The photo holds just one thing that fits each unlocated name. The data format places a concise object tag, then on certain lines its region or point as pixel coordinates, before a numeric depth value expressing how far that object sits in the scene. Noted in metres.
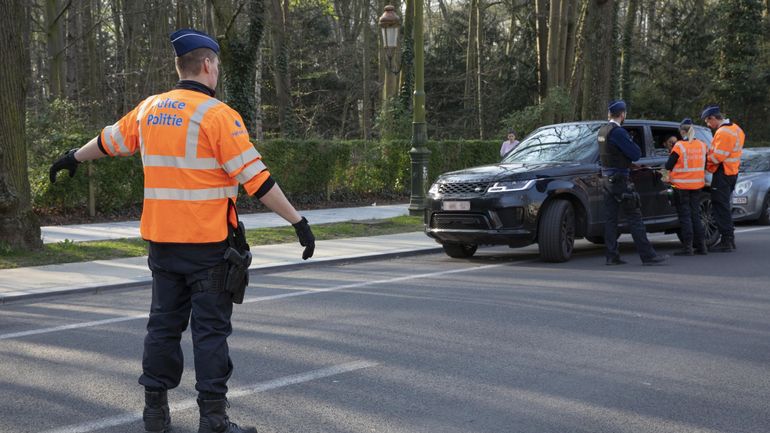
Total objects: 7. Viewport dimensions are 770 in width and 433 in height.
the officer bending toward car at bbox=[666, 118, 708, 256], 11.02
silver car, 15.87
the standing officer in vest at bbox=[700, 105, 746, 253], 11.52
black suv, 10.10
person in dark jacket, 10.00
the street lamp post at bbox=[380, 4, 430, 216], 16.69
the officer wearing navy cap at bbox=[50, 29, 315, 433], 4.02
